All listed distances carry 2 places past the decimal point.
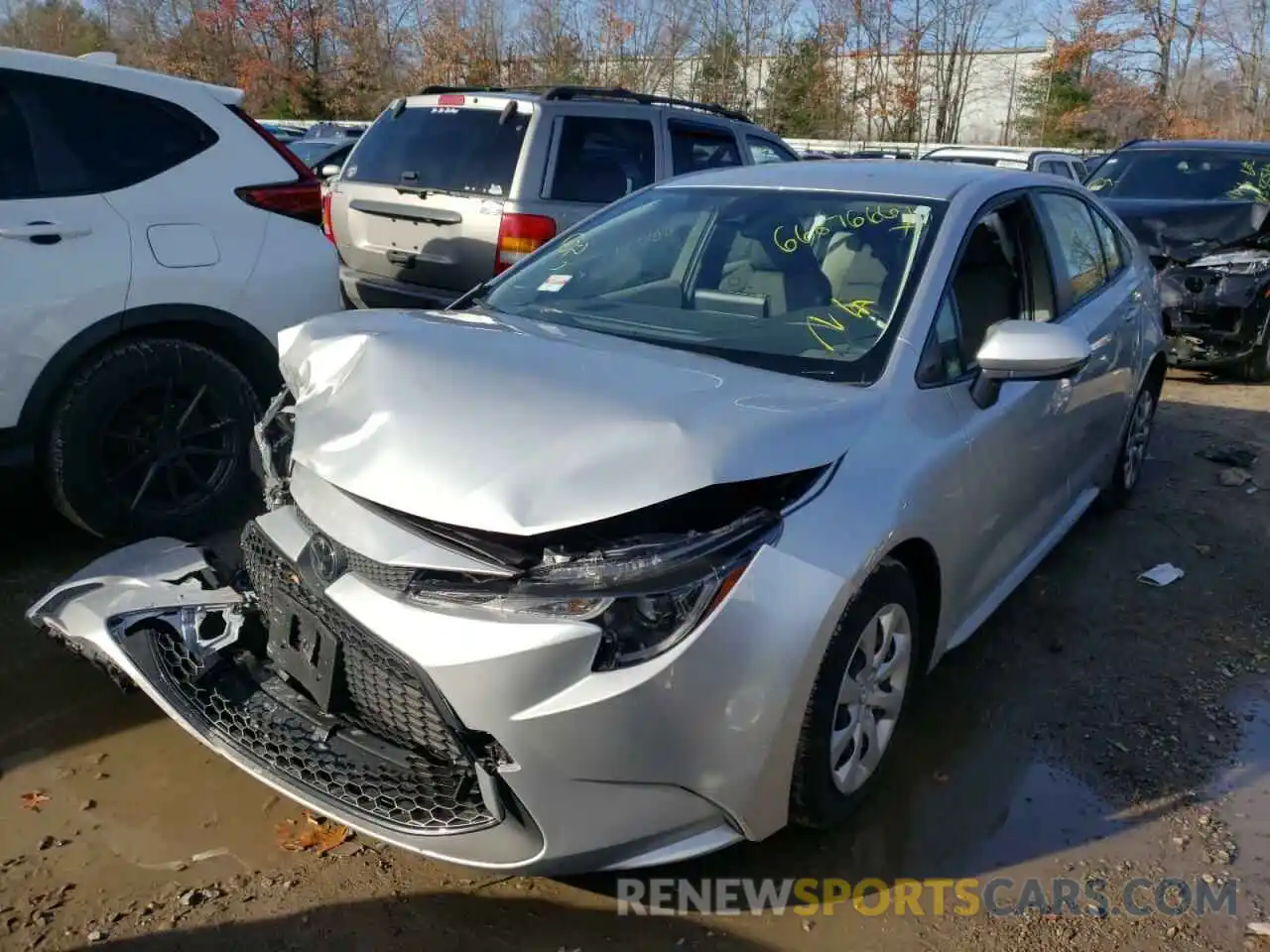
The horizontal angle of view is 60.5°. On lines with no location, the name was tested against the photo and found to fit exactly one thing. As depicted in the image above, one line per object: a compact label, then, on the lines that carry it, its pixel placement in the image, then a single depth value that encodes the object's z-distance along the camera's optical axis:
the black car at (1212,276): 8.04
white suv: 3.90
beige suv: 6.63
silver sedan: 2.26
